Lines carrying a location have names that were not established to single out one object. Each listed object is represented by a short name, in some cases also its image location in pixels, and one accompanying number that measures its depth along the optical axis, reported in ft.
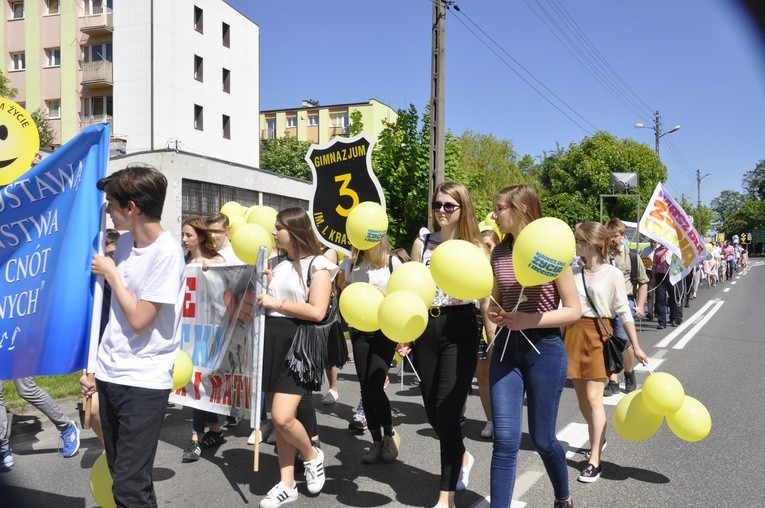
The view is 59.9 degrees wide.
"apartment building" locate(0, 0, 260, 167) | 107.76
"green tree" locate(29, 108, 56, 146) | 107.52
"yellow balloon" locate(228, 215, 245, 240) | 19.90
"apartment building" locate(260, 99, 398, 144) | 212.43
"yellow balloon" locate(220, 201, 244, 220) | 22.31
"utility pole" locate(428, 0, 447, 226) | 38.93
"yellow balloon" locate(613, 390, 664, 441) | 13.93
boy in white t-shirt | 9.52
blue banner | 10.62
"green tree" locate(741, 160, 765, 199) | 272.92
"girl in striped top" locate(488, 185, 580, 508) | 10.98
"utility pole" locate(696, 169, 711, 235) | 243.21
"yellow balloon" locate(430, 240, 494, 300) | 11.12
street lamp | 141.38
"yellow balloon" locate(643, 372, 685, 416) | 13.37
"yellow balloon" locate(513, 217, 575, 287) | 10.36
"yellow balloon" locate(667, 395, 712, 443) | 13.60
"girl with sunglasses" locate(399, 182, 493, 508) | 12.43
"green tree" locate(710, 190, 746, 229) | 411.77
